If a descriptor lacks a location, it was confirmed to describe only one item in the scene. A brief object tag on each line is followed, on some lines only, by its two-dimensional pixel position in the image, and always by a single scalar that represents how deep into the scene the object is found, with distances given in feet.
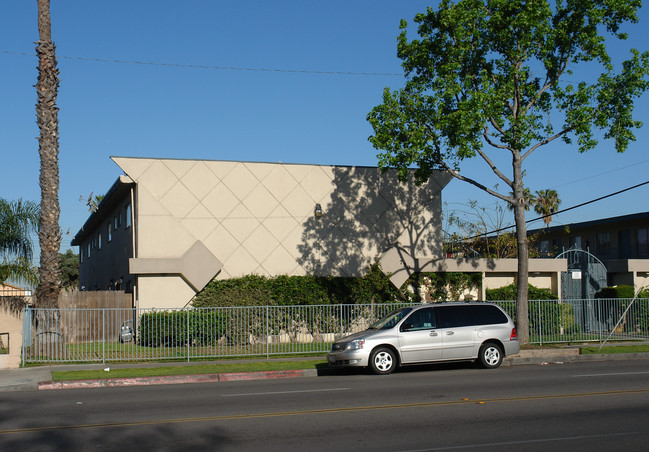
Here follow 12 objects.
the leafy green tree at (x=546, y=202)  163.63
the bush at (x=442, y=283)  91.09
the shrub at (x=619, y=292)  100.42
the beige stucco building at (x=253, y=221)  82.53
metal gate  101.19
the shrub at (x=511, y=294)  92.89
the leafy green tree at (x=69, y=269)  241.35
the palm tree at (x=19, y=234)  85.46
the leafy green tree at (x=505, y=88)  69.26
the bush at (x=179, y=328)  69.21
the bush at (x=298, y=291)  83.87
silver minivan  54.19
